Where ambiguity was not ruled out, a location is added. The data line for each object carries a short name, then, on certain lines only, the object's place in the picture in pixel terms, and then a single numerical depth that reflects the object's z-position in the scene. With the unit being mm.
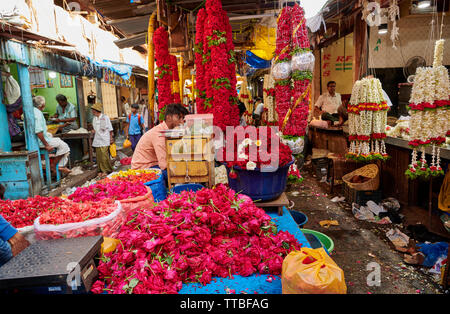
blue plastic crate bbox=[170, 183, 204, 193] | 3931
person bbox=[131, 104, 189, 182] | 4406
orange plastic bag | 1444
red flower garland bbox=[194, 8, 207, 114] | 4905
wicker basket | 5465
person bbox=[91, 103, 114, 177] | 8477
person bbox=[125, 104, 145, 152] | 9578
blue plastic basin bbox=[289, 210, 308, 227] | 4059
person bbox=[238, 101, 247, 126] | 8525
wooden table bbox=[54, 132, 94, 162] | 9016
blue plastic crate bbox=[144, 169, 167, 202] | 3875
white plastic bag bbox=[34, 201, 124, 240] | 2186
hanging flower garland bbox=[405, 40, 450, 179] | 3797
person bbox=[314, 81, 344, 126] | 8620
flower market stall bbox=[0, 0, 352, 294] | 1714
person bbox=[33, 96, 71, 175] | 6551
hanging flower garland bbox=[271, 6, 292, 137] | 3898
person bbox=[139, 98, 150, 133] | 9047
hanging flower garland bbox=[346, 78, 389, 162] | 4926
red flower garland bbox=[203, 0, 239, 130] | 4535
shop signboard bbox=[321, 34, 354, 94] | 10047
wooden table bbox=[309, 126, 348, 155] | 7496
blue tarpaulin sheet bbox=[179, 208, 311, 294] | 1854
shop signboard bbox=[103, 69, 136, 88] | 11680
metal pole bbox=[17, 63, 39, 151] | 6109
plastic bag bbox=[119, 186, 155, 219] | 2920
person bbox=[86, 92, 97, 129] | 10751
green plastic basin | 3477
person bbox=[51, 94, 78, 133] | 9359
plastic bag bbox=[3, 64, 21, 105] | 5969
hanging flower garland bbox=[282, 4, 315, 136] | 3707
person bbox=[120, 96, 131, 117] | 16181
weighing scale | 1491
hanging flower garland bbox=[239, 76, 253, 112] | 11805
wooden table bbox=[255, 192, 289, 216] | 3167
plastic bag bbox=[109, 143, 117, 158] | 9252
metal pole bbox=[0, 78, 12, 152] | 5930
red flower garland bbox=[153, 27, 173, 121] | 5621
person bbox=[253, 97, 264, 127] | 13709
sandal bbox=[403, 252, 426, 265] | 3603
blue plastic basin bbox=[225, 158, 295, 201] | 3061
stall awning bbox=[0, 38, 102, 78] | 5652
